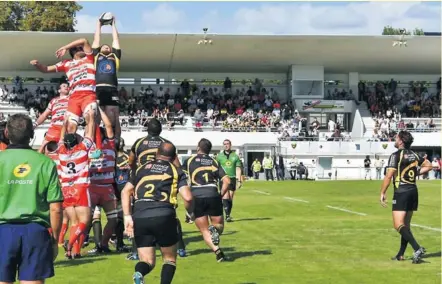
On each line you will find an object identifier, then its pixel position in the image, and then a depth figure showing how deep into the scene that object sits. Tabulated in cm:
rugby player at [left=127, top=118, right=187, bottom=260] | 1266
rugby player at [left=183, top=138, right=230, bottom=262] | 1380
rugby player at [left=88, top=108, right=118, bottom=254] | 1380
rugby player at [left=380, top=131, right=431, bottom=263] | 1364
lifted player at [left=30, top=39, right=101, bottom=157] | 1416
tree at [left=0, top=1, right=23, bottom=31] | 8531
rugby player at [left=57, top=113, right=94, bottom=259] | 1277
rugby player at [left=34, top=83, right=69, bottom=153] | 1502
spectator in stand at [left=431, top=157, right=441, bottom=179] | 5399
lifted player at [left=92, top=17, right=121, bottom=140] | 1425
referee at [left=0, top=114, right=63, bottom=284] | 704
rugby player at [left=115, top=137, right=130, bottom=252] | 1448
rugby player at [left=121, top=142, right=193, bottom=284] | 952
